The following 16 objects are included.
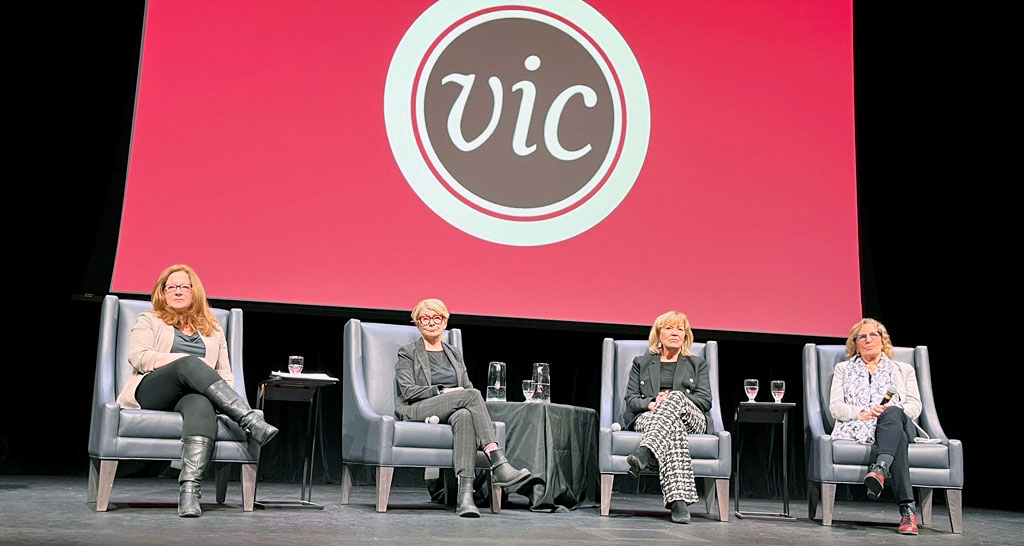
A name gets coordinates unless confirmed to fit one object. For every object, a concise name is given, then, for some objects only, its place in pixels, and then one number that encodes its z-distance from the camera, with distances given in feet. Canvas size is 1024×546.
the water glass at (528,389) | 15.06
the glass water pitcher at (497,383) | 15.29
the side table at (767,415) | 14.60
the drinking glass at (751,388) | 15.03
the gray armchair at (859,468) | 13.96
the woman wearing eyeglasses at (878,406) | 13.51
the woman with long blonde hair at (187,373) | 11.62
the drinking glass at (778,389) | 15.07
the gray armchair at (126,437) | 11.73
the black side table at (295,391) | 12.84
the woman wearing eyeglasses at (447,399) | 13.02
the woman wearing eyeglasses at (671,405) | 13.64
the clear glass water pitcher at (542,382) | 15.34
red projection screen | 15.83
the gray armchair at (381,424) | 13.17
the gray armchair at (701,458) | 14.07
